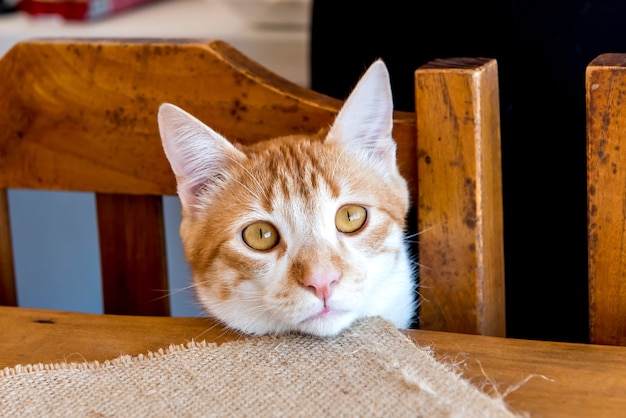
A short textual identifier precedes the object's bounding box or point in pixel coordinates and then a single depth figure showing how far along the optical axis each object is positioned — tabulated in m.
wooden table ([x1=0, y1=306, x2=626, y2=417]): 0.56
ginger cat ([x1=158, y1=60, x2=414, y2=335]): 0.61
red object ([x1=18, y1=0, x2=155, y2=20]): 1.01
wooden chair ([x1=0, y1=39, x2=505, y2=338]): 0.63
